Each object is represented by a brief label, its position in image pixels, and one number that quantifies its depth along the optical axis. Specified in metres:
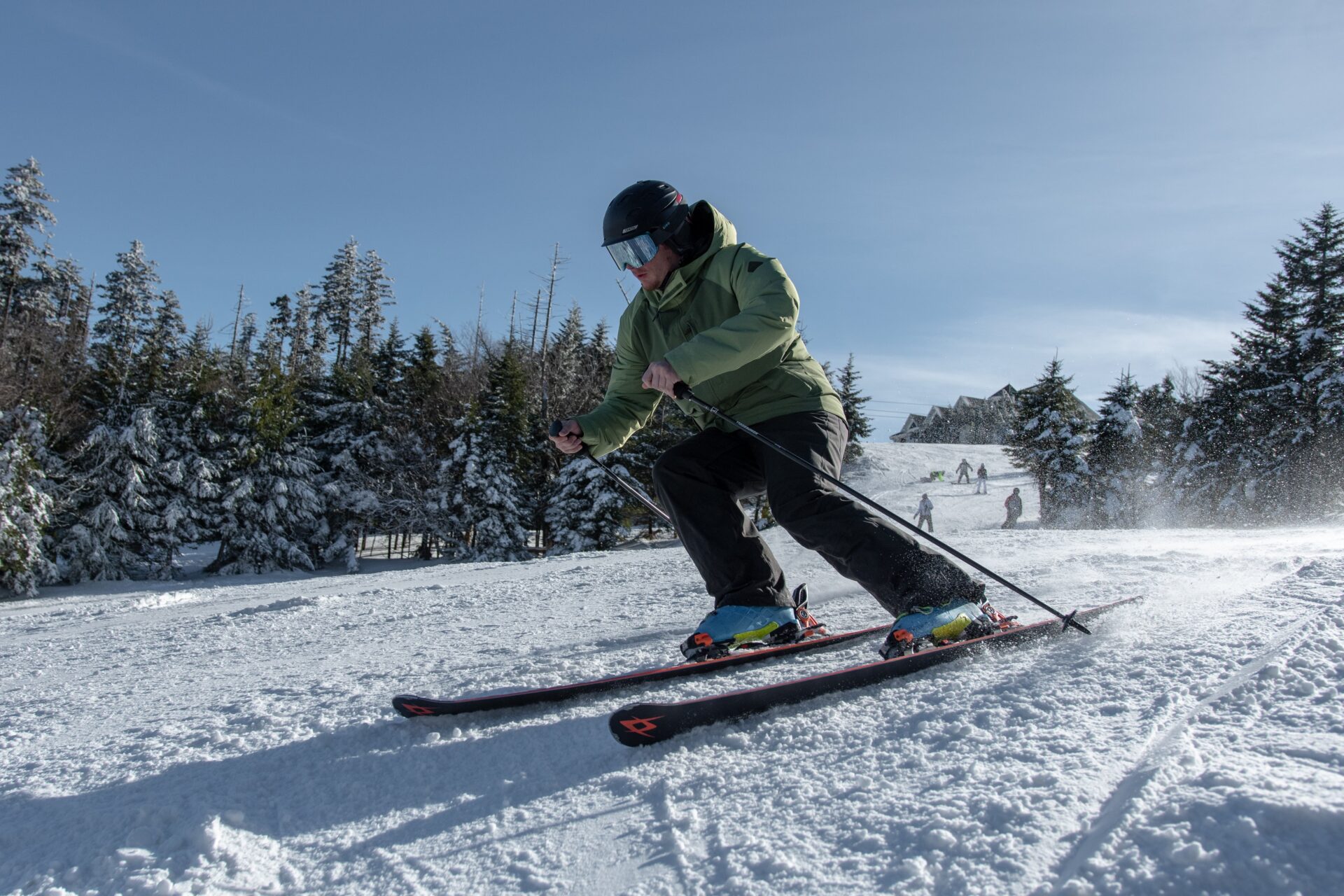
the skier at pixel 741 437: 2.49
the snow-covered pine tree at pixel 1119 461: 32.84
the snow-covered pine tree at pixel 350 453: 31.66
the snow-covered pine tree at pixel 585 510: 27.80
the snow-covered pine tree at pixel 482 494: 28.80
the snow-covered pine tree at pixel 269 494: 29.69
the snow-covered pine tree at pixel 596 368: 37.91
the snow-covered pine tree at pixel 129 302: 53.06
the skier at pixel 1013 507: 30.17
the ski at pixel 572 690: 2.08
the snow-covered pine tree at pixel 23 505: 24.08
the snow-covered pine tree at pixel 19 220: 37.44
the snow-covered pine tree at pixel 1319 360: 27.05
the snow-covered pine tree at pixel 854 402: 41.59
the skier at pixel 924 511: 25.64
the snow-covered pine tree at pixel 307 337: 52.16
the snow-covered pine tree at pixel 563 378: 36.69
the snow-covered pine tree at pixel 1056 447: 33.31
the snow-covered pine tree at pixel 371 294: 59.12
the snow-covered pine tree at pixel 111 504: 27.48
